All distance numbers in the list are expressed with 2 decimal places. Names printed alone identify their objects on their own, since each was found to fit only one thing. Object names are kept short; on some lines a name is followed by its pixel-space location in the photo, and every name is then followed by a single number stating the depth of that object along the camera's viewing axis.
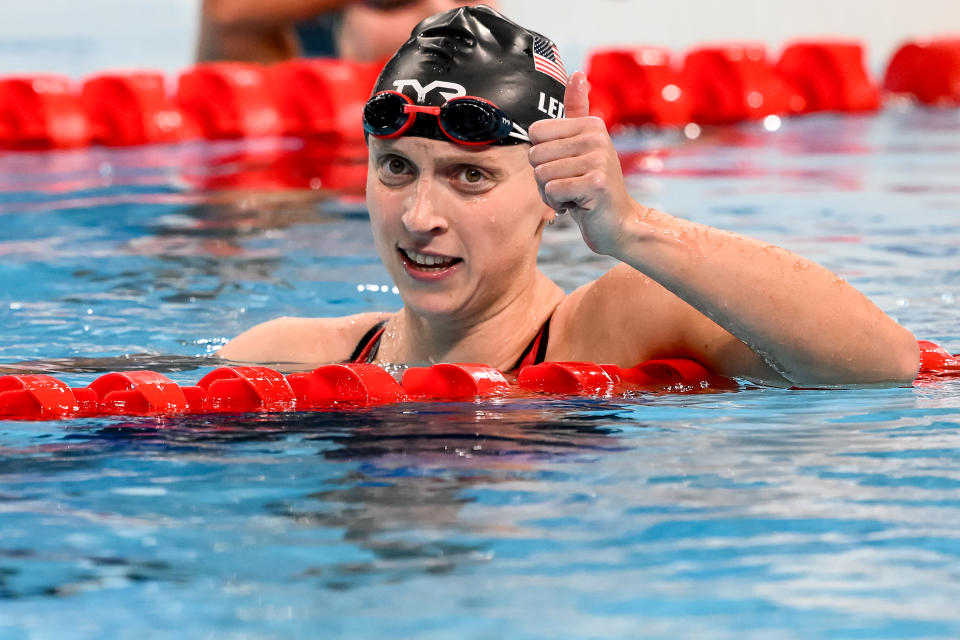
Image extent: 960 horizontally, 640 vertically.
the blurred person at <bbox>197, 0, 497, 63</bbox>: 19.19
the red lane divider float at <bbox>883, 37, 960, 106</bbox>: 25.89
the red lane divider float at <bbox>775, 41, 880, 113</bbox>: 24.69
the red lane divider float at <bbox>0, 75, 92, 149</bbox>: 19.87
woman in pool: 5.21
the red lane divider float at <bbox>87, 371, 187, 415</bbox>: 6.08
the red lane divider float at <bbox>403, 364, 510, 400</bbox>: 6.15
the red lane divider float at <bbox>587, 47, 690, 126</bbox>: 22.36
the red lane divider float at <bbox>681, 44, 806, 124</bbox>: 23.34
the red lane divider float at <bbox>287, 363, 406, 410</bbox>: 6.21
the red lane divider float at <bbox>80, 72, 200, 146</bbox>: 20.36
